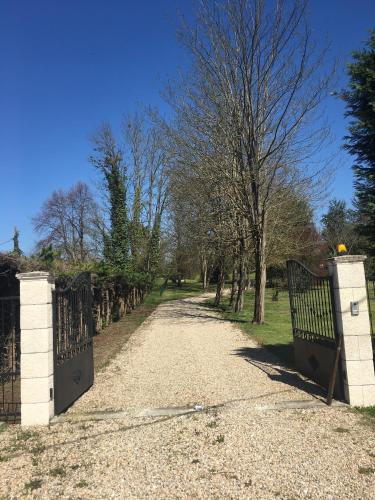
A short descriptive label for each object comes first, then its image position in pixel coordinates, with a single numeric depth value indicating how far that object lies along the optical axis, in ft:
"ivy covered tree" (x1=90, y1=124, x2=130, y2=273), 84.79
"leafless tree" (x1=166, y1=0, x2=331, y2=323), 51.21
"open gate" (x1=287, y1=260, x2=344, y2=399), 20.86
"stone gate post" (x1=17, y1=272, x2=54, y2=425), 19.08
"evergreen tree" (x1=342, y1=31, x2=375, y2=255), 31.12
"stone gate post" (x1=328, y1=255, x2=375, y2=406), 19.29
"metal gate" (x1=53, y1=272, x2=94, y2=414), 20.58
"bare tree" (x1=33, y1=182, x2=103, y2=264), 167.94
